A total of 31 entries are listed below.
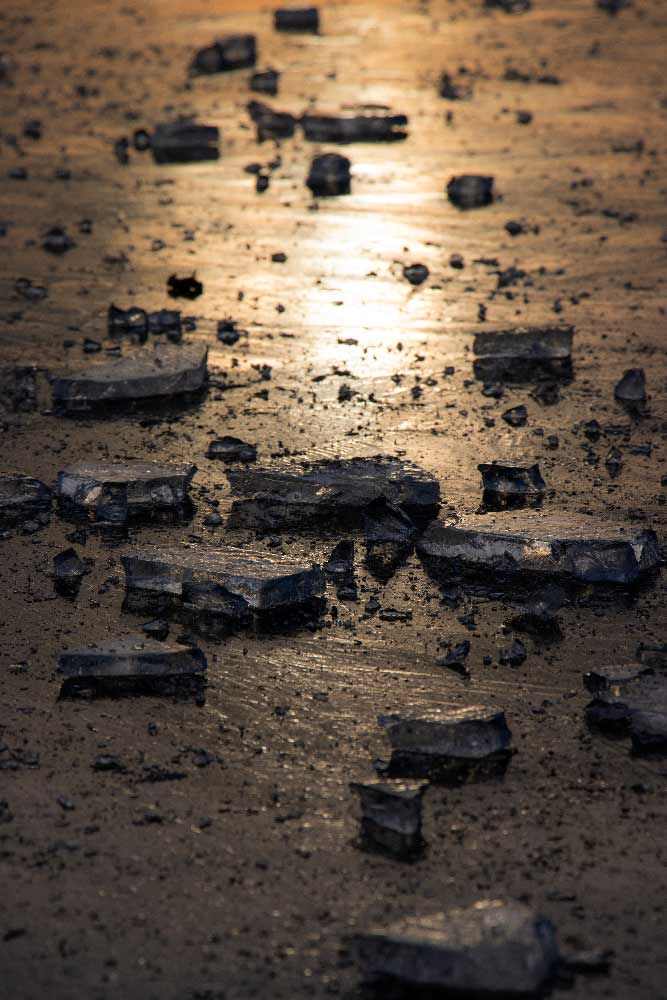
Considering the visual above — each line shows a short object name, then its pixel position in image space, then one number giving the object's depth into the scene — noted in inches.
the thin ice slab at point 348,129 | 653.3
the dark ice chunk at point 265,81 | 746.2
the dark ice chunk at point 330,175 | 573.3
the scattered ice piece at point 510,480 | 331.0
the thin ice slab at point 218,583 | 280.2
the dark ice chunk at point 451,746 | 232.5
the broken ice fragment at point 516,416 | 374.3
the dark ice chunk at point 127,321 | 432.1
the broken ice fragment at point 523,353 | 406.6
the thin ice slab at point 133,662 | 256.2
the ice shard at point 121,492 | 323.0
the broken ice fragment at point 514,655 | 265.4
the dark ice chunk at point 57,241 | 510.6
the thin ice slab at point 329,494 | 324.2
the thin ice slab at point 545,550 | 295.1
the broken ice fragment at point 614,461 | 345.0
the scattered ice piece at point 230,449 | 353.1
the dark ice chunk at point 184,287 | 464.8
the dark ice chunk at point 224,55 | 799.7
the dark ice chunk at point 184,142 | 628.7
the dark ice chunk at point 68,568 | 296.7
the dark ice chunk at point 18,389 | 383.2
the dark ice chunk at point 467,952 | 181.0
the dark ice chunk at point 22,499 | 321.4
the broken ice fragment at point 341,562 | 295.9
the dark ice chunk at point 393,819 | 212.2
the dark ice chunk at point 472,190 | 556.7
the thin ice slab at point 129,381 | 384.5
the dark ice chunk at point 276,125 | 657.0
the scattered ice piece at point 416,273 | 471.2
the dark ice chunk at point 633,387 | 384.8
